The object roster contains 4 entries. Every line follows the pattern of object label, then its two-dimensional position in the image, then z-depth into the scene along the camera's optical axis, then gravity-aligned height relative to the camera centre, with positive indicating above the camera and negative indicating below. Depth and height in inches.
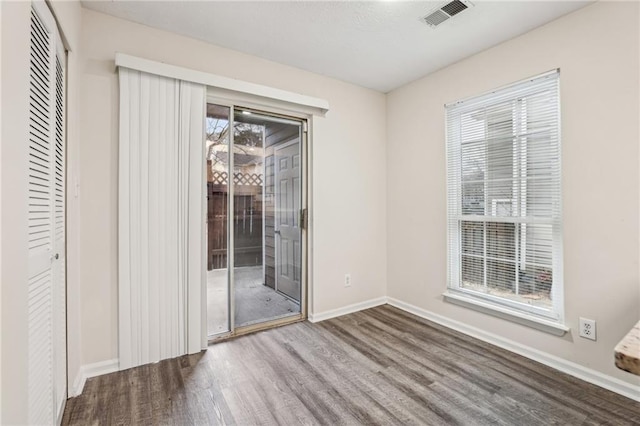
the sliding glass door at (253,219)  105.0 -2.2
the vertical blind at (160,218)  85.4 -1.2
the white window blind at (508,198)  89.4 +5.3
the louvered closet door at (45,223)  47.7 -1.6
